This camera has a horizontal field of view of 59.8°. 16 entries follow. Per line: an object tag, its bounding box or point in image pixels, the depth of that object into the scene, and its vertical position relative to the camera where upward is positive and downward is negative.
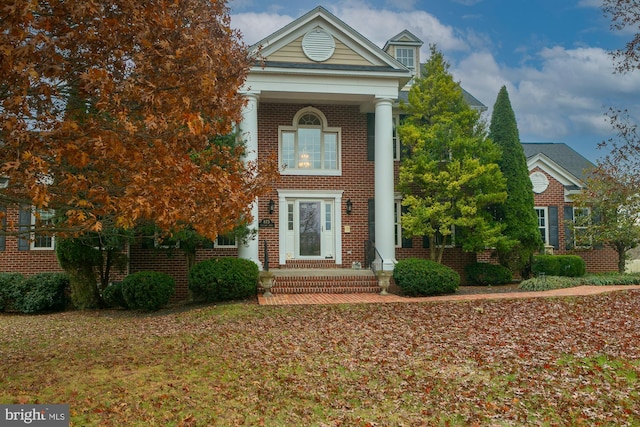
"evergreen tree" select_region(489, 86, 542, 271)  17.48 +1.47
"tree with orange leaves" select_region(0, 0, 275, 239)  4.66 +1.36
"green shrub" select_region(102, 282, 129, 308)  14.63 -1.36
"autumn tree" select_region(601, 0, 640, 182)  13.23 +4.51
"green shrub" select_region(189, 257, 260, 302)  13.64 -0.88
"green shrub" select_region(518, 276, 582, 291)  15.00 -1.16
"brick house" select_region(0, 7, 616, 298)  16.30 +2.73
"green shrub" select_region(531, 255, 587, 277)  18.50 -0.82
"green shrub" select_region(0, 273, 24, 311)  15.17 -1.27
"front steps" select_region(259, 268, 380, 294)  14.97 -1.05
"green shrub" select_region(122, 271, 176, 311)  13.69 -1.14
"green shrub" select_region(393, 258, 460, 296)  14.44 -0.95
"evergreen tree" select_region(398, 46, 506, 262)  16.36 +2.25
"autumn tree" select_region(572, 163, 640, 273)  18.58 +0.89
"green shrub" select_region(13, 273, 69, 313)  14.97 -1.30
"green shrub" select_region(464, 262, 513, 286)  17.69 -1.03
